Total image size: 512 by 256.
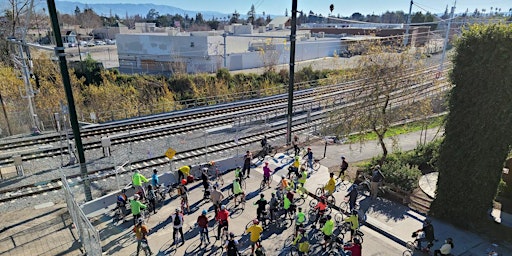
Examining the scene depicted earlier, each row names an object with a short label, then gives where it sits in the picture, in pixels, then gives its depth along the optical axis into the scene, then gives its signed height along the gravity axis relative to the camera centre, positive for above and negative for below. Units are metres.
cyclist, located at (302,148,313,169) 20.88 -7.68
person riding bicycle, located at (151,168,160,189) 16.50 -7.05
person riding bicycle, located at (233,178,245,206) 15.78 -7.09
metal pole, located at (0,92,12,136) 26.57 -7.09
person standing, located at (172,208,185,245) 12.91 -7.02
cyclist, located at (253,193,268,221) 14.15 -7.12
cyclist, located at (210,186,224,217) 14.31 -6.78
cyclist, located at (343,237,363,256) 11.35 -6.94
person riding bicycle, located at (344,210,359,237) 12.84 -6.88
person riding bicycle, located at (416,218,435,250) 12.61 -7.18
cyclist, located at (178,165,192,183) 17.09 -7.03
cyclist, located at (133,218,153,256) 12.08 -6.88
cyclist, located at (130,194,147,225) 13.66 -6.79
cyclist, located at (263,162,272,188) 18.02 -7.33
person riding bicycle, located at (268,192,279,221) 14.60 -7.21
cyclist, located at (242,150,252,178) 19.12 -7.20
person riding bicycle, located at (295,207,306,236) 13.06 -7.04
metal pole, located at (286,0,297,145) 21.37 -2.32
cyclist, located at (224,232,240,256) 11.55 -7.00
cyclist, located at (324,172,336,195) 16.12 -7.09
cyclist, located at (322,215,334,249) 12.58 -7.10
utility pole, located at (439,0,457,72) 44.65 -2.54
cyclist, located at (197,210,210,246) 12.88 -6.95
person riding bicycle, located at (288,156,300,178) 18.02 -7.13
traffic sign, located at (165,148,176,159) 17.37 -6.14
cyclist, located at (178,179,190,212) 15.41 -7.14
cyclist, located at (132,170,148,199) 15.34 -6.59
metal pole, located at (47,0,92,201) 13.09 -2.55
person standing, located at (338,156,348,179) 18.73 -7.21
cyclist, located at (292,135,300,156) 21.27 -7.35
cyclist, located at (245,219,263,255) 12.19 -6.90
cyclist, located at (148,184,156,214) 15.57 -7.36
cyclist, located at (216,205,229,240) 13.12 -6.97
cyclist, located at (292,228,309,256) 11.97 -7.25
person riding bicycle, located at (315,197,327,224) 14.19 -7.10
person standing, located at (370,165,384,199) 16.86 -7.22
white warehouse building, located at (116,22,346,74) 60.25 -4.77
